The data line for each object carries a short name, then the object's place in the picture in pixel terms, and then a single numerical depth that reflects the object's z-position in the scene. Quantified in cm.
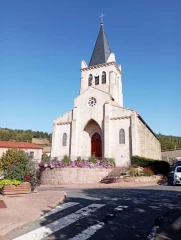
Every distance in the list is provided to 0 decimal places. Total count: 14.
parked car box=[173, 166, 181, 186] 1452
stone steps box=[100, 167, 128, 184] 1800
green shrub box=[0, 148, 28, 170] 2336
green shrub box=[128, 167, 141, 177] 1864
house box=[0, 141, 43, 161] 4362
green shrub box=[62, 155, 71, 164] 1990
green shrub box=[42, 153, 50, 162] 2149
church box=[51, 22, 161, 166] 2520
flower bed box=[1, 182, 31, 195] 879
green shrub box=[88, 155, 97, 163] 2075
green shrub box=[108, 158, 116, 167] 2288
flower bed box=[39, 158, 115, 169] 1949
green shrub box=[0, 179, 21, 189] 921
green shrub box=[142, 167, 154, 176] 1924
